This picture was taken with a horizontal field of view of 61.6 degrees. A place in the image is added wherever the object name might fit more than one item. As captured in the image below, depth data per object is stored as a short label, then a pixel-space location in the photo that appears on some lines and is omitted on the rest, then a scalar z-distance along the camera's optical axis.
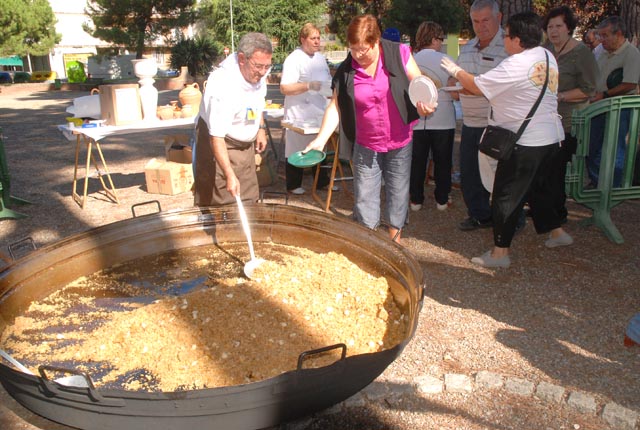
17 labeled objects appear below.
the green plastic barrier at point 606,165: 4.02
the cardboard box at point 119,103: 5.05
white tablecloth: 4.92
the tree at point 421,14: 22.70
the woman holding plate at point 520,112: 3.10
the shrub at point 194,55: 23.53
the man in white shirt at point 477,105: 3.87
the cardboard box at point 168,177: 5.74
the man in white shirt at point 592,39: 6.86
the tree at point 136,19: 25.55
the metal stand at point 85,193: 5.27
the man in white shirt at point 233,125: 3.12
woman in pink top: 2.98
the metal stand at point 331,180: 4.86
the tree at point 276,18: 27.94
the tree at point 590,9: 18.15
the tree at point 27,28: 26.31
